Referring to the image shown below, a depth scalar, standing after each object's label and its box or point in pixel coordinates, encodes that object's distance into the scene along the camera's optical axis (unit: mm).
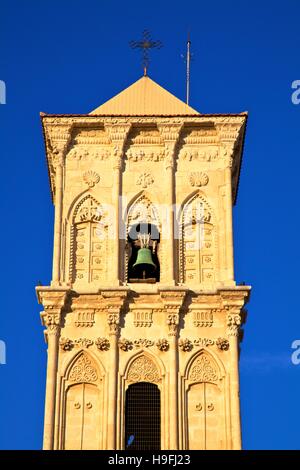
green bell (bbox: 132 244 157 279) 47594
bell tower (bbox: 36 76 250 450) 45219
